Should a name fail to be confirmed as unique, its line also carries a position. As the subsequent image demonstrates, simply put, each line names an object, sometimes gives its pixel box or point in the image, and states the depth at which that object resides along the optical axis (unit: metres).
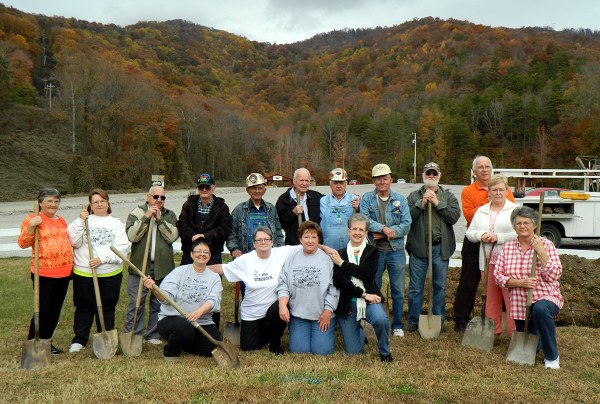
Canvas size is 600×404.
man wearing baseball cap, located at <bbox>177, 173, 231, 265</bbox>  5.82
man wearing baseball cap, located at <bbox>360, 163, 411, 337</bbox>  5.81
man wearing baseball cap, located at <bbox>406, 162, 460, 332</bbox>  5.88
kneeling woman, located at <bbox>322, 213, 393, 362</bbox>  5.06
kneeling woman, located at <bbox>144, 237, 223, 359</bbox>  5.02
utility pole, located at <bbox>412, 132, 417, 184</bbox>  74.06
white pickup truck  11.91
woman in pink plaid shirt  4.77
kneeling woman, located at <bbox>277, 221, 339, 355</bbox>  5.17
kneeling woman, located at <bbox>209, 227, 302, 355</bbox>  5.38
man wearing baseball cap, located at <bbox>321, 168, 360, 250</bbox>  5.80
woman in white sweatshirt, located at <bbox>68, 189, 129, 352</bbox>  5.45
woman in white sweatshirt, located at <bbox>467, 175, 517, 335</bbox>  5.46
